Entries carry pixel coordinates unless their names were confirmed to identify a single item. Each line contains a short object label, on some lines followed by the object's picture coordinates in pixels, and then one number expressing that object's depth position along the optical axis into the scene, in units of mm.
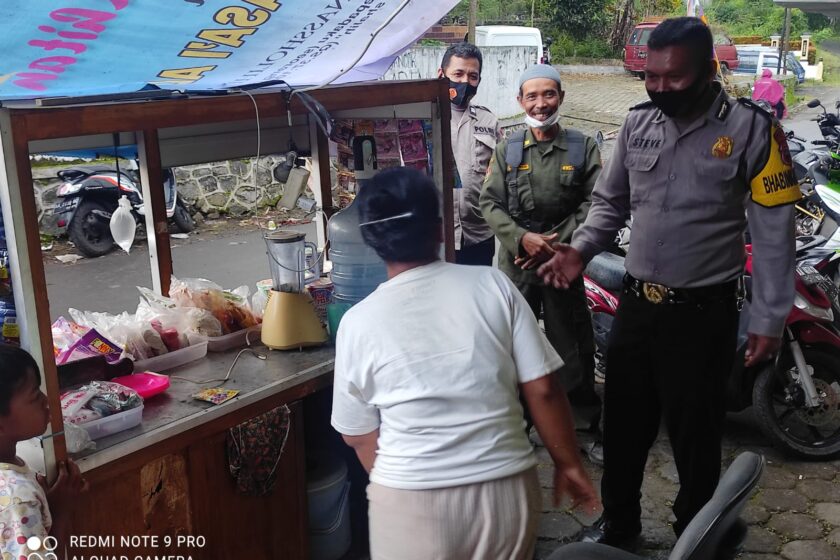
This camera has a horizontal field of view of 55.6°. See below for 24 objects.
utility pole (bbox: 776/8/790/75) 22078
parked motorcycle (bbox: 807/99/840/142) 7679
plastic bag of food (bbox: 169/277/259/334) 3164
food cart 2008
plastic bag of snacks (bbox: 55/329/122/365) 2520
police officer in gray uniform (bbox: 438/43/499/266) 4207
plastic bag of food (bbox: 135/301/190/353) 2895
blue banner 1982
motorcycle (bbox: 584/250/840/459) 3676
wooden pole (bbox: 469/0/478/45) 13871
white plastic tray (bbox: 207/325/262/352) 3011
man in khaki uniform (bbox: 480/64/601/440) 3619
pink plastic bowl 2541
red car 22203
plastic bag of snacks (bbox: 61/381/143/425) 2234
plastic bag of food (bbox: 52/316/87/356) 2625
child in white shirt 1853
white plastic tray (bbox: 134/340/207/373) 2771
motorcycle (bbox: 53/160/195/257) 8688
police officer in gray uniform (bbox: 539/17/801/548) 2602
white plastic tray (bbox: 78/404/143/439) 2242
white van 17125
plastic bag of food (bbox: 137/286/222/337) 2992
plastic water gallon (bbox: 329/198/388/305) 3270
